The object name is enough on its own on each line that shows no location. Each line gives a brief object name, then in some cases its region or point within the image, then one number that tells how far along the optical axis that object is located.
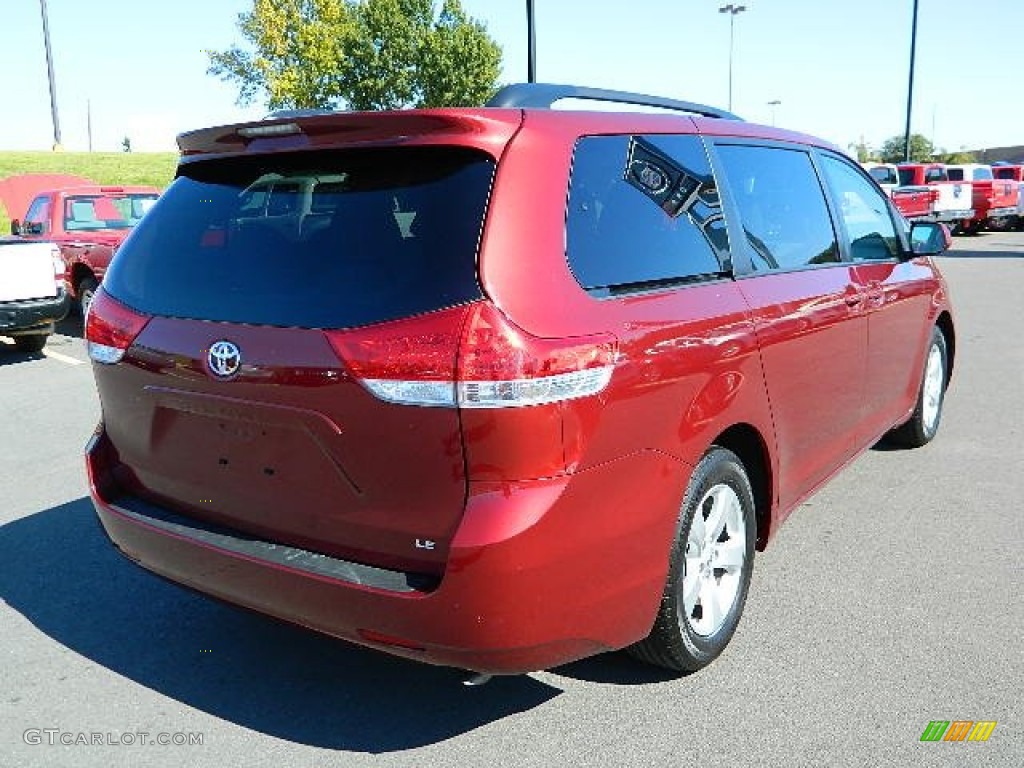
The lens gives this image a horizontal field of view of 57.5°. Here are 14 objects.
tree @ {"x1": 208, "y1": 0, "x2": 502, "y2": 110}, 57.12
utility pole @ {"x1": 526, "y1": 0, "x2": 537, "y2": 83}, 16.48
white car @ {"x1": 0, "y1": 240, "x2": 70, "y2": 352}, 9.10
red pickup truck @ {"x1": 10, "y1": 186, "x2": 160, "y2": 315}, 11.23
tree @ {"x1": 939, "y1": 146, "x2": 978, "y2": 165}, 69.44
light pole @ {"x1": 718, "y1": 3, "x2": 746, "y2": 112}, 53.78
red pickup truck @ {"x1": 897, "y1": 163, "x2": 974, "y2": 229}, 25.89
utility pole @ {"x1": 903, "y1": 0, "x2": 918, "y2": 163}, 39.28
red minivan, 2.39
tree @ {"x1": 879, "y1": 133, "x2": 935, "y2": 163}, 81.75
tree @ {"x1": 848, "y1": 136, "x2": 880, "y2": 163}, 88.59
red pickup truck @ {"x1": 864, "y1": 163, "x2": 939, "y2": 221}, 25.14
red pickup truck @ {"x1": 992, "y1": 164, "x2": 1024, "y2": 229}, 31.77
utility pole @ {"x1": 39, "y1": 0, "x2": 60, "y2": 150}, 36.30
